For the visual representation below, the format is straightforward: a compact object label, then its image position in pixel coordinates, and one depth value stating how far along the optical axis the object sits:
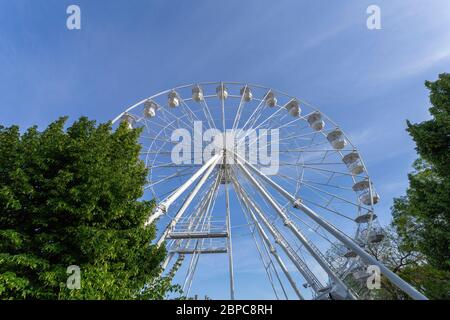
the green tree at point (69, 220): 7.79
